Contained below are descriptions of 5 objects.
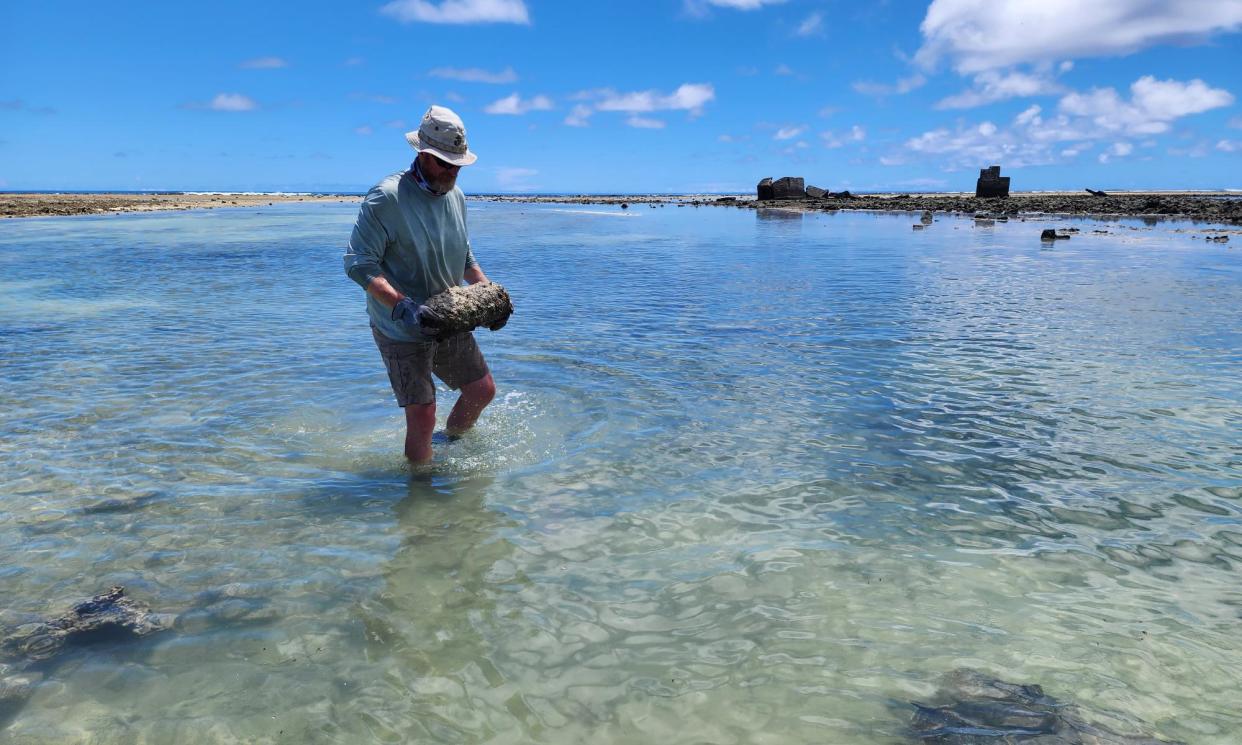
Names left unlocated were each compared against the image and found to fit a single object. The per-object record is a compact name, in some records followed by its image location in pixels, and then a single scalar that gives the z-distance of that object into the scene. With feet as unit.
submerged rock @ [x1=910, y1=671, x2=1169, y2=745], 10.77
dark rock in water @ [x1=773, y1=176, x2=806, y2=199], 280.10
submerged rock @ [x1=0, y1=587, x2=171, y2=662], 12.87
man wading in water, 17.84
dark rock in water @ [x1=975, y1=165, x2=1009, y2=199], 249.75
